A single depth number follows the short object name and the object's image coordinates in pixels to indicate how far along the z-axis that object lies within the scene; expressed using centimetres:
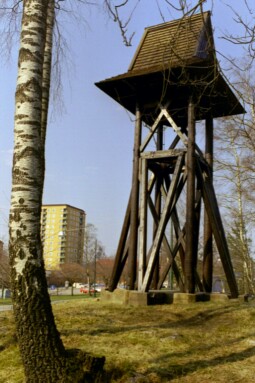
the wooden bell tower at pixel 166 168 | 910
